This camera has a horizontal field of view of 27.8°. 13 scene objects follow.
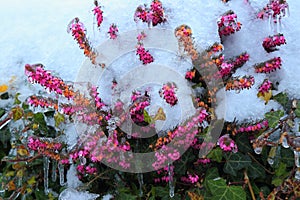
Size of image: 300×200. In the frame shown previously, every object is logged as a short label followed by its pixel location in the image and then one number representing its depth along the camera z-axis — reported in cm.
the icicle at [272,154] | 54
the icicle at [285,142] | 52
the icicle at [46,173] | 59
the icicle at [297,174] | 54
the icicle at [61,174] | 58
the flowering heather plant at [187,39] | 58
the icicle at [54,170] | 59
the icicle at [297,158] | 53
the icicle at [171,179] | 55
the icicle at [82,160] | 55
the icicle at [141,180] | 58
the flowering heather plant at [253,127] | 56
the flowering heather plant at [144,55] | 61
